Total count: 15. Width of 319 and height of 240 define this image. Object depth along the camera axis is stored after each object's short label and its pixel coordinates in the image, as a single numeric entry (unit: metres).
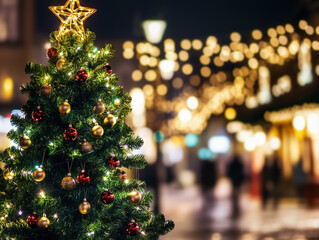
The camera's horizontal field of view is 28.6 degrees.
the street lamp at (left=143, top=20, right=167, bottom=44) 16.50
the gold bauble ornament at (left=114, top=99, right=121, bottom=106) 6.62
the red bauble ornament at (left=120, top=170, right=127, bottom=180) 6.77
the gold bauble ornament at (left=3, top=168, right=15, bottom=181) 6.41
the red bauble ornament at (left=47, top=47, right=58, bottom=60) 6.50
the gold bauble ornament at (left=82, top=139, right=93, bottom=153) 6.18
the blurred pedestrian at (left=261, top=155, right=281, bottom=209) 25.77
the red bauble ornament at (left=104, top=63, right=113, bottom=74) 6.88
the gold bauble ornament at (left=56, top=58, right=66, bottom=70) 6.38
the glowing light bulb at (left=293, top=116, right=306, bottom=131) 31.70
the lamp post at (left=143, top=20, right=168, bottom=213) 16.55
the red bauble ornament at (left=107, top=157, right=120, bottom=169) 6.38
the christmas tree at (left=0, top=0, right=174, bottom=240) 6.23
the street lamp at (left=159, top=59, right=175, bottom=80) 19.22
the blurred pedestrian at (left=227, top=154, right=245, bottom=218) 23.19
